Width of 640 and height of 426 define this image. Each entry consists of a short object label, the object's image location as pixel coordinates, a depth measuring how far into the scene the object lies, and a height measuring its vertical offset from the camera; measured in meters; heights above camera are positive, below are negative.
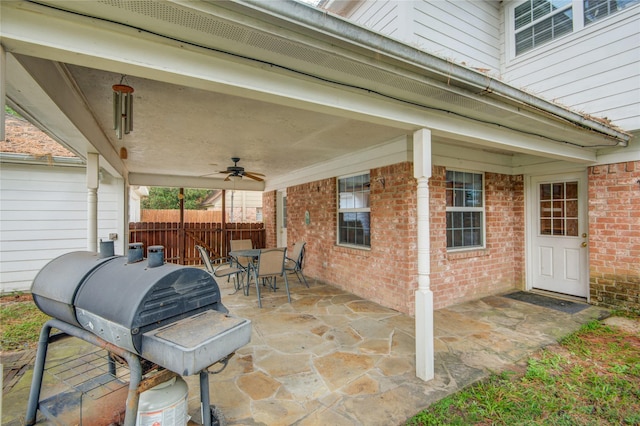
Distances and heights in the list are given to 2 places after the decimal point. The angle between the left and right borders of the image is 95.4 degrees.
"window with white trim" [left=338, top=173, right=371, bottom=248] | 5.13 +0.08
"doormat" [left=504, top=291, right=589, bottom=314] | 4.41 -1.43
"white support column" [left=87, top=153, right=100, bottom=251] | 3.75 +0.30
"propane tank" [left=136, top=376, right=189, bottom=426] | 1.52 -1.00
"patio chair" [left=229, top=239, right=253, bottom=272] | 6.30 -0.66
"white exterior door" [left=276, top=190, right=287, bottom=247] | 8.52 +0.02
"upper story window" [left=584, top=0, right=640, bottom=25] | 3.93 +2.89
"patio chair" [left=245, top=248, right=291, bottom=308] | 4.76 -0.80
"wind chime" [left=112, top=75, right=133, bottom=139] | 2.51 +0.97
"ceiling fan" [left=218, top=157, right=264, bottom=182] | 5.37 +0.85
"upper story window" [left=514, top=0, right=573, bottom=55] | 4.51 +3.12
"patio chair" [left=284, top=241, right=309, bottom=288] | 5.58 -0.88
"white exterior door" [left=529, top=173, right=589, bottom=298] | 4.82 -0.35
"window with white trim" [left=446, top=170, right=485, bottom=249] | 4.83 +0.09
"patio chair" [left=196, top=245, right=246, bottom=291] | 4.94 -0.99
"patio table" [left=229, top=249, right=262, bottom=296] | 5.24 -0.71
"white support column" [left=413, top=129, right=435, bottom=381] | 2.59 -0.42
